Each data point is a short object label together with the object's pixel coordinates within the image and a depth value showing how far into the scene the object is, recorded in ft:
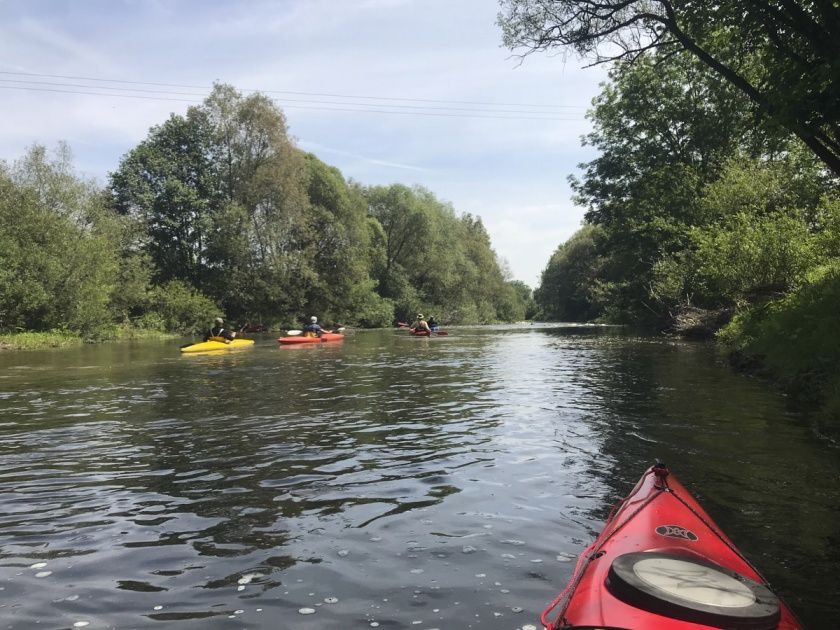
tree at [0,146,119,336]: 98.02
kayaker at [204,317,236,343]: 77.77
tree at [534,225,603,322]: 241.24
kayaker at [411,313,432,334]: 107.86
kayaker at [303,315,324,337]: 91.97
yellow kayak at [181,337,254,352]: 72.95
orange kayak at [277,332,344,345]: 87.10
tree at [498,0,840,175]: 30.53
